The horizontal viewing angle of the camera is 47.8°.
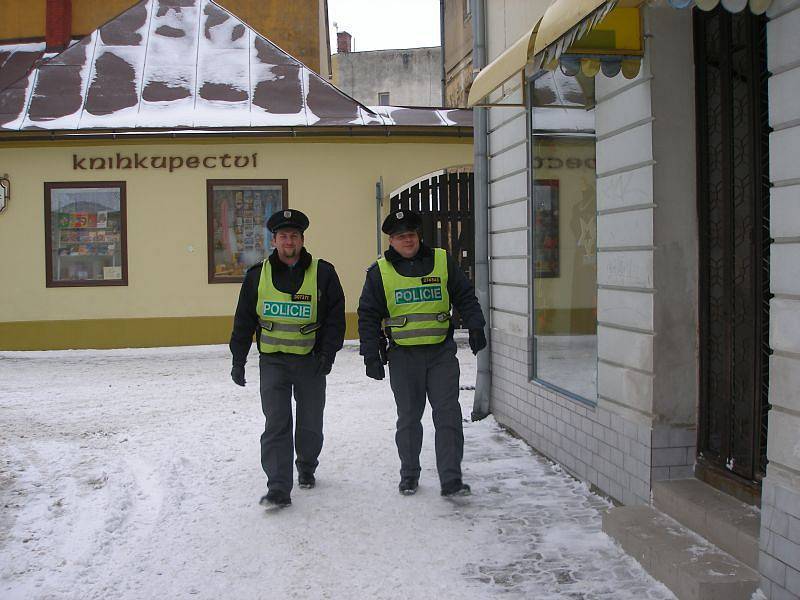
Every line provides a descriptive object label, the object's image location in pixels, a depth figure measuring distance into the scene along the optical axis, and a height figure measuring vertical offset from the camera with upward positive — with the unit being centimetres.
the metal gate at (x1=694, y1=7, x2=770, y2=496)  412 +6
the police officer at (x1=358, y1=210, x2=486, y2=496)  546 -41
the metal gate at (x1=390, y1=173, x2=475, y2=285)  1436 +87
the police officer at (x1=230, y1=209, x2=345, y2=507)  543 -41
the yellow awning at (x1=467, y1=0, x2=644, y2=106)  371 +105
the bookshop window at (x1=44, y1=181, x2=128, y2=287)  1379 +51
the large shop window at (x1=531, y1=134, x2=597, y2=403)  577 -3
